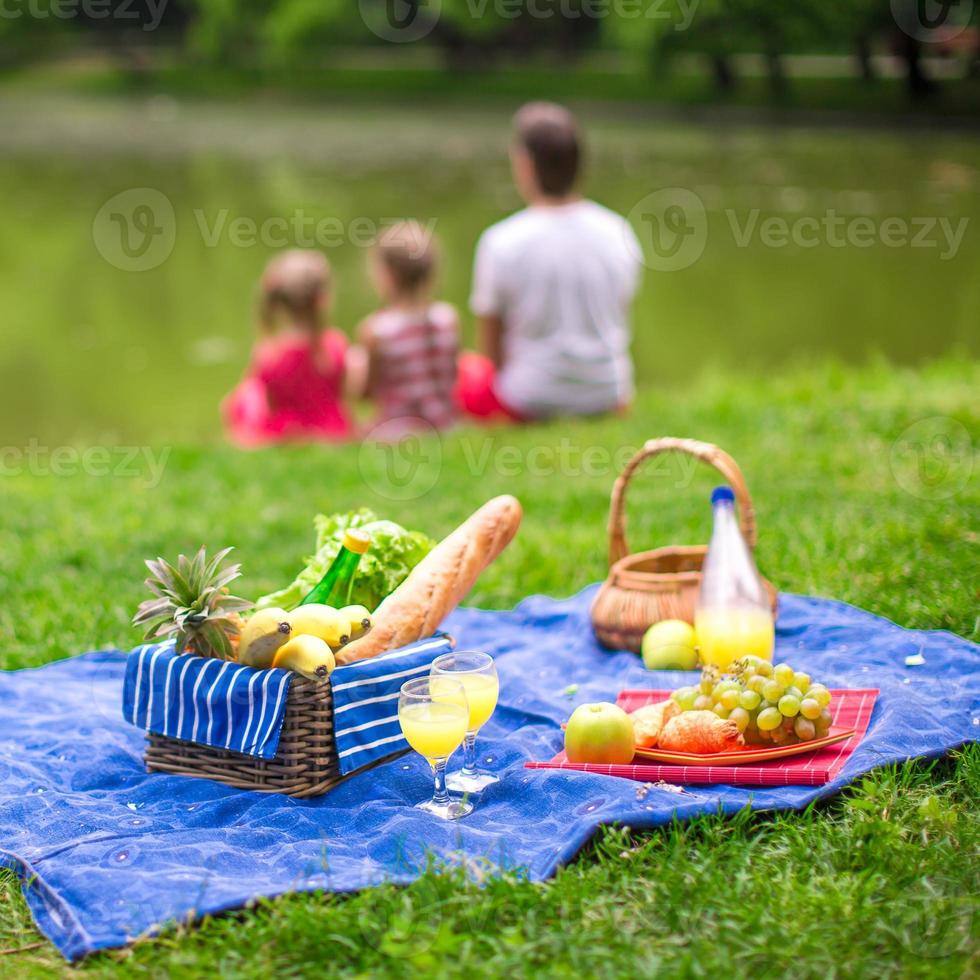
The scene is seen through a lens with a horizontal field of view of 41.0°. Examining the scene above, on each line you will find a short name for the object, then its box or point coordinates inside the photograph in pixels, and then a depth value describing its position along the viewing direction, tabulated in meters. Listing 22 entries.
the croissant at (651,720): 3.27
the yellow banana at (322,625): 3.27
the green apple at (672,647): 3.87
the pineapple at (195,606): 3.18
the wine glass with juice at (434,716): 2.94
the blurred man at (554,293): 7.33
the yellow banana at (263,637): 3.18
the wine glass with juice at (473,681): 3.04
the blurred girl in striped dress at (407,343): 7.35
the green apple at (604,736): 3.18
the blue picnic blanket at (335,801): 2.73
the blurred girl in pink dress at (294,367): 7.37
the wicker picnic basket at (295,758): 3.13
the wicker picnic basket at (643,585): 3.88
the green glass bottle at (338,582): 3.46
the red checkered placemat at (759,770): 3.07
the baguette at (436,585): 3.32
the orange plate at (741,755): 3.13
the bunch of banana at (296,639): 3.15
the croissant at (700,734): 3.18
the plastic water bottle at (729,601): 3.65
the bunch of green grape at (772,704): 3.17
